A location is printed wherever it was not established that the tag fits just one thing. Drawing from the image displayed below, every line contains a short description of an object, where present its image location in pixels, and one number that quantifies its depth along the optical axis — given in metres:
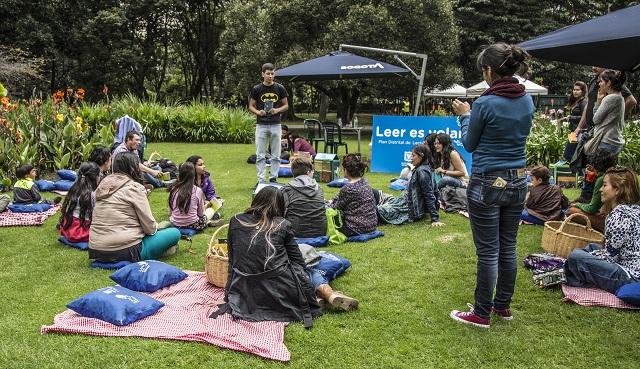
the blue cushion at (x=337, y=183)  9.90
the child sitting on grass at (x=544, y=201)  6.97
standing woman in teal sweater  3.62
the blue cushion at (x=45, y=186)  9.35
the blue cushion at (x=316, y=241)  6.04
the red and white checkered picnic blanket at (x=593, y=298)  4.44
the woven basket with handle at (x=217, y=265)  4.77
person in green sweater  5.90
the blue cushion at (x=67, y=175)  9.88
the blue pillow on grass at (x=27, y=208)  7.65
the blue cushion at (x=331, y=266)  4.92
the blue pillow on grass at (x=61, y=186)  9.40
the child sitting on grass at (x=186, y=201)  6.59
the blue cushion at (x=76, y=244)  6.03
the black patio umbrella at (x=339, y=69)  12.59
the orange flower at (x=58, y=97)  10.09
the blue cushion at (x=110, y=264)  5.37
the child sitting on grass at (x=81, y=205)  5.89
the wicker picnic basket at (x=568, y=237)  5.48
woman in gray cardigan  6.75
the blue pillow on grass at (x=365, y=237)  6.39
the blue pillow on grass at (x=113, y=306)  4.03
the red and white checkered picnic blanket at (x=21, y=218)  7.19
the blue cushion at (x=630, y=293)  4.36
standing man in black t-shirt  9.06
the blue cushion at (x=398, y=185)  9.61
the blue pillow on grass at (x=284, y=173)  10.90
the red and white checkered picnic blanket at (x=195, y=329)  3.72
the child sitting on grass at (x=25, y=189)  7.81
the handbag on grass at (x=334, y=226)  6.28
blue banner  10.91
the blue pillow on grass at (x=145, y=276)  4.72
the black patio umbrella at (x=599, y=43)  4.64
